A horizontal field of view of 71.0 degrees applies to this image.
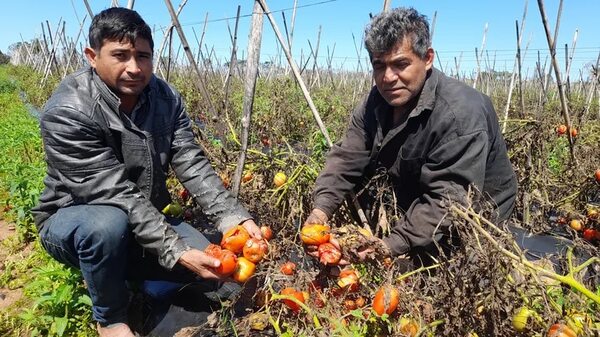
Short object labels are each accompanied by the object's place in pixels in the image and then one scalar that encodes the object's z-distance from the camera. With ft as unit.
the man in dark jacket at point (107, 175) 6.21
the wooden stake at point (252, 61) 6.48
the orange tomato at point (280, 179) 8.65
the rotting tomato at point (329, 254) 5.49
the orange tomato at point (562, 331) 3.83
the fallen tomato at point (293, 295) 5.31
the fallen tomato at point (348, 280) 5.46
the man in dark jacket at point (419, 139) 6.27
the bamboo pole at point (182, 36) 8.89
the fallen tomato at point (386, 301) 4.80
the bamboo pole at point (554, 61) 8.78
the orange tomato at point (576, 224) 9.76
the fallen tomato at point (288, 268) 5.82
